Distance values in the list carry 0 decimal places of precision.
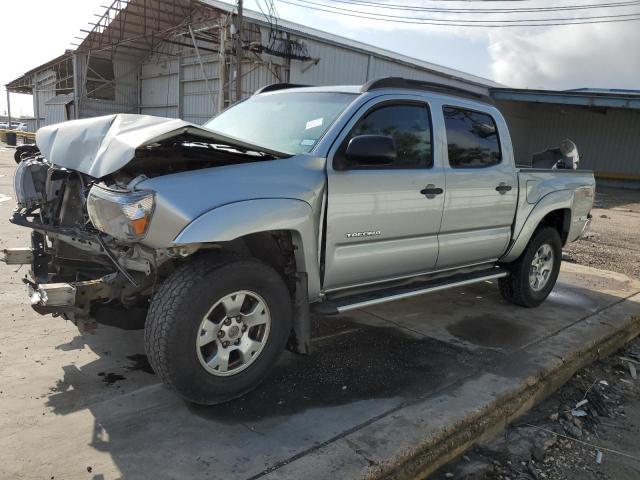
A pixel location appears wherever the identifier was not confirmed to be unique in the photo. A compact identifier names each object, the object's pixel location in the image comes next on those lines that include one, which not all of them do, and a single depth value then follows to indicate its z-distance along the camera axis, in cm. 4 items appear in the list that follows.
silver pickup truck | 285
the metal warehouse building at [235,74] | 1939
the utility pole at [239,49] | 1762
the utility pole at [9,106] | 5016
